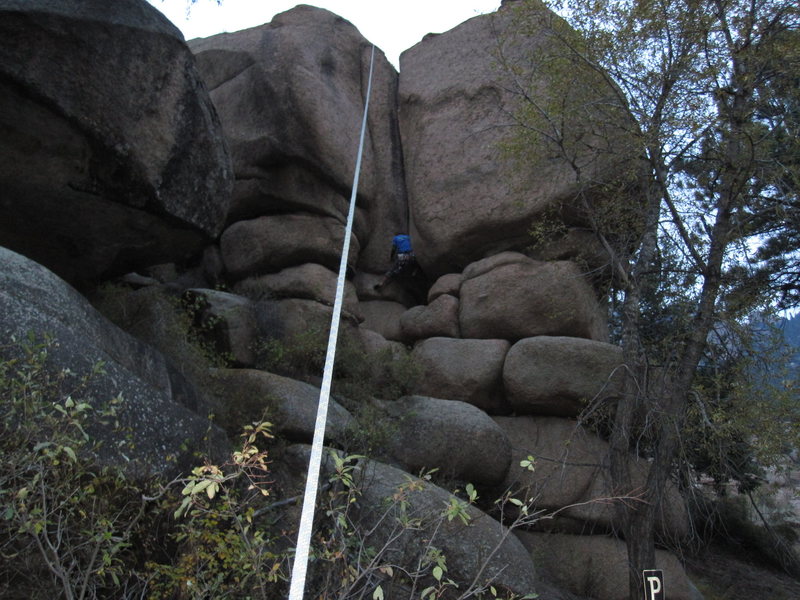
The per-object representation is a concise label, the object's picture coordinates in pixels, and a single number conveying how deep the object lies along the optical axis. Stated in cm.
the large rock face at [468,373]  1052
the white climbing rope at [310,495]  232
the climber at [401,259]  1295
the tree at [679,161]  776
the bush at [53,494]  336
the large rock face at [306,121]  1180
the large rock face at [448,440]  861
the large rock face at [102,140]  588
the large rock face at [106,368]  455
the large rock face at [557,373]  988
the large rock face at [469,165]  1098
